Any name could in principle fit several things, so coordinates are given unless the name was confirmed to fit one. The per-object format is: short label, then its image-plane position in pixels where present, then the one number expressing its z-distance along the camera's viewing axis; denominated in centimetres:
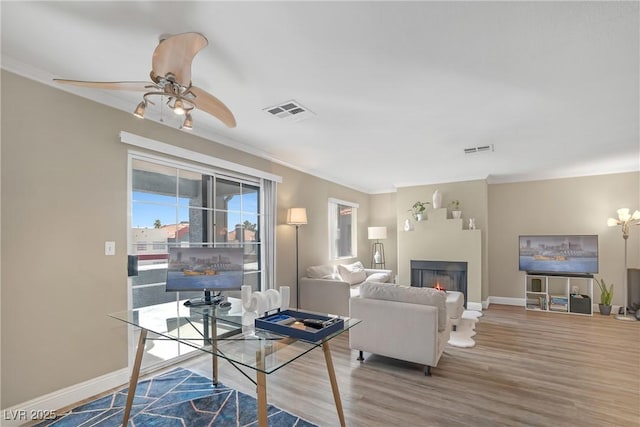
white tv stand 527
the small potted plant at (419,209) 641
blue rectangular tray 173
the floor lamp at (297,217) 461
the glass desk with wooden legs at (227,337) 153
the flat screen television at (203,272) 260
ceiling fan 159
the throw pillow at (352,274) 555
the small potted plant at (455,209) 605
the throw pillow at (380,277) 564
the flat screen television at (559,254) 537
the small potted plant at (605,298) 520
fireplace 589
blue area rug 220
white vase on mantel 618
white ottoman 402
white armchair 291
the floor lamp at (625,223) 501
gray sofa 459
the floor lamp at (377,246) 711
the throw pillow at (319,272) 496
